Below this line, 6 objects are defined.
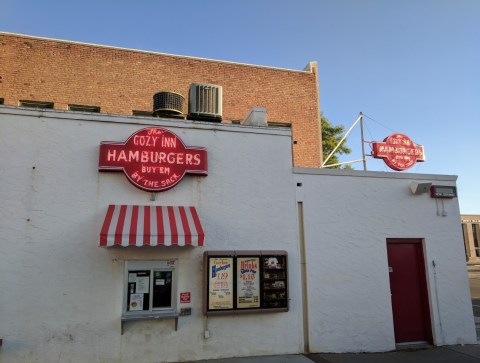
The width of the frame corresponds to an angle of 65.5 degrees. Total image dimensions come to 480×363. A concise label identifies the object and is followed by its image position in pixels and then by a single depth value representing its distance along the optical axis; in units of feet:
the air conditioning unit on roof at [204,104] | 27.91
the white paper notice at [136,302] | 22.54
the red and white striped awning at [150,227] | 20.66
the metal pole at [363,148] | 44.34
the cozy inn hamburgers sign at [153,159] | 23.57
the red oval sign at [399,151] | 46.70
